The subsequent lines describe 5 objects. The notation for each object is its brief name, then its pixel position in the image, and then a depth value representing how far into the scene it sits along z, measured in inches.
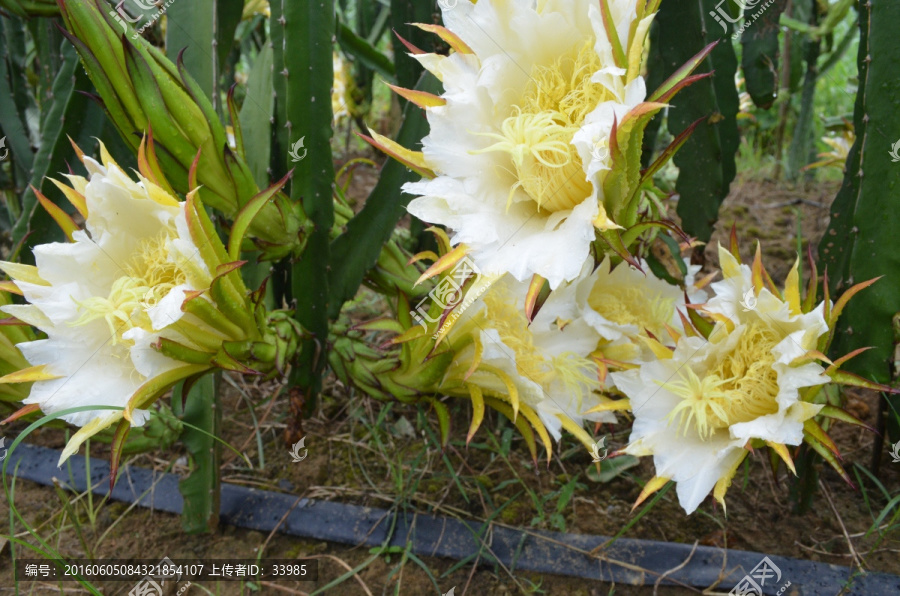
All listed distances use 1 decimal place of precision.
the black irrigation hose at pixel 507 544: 34.7
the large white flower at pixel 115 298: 24.3
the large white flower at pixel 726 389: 26.3
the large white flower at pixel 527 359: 29.4
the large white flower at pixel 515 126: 22.2
